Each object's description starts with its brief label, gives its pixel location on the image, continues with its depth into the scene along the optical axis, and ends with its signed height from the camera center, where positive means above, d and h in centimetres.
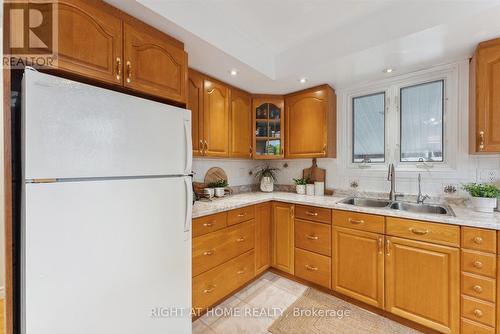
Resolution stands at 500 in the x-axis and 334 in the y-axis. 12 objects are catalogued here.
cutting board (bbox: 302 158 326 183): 278 -9
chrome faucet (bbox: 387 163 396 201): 221 -12
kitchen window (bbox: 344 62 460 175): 201 +48
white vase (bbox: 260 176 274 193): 299 -25
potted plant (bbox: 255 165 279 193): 300 -15
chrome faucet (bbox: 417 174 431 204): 208 -30
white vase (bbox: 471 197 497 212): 159 -28
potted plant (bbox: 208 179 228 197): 245 -23
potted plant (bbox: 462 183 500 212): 159 -23
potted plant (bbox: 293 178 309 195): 277 -25
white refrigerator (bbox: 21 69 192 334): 88 -22
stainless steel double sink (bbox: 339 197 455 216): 191 -38
